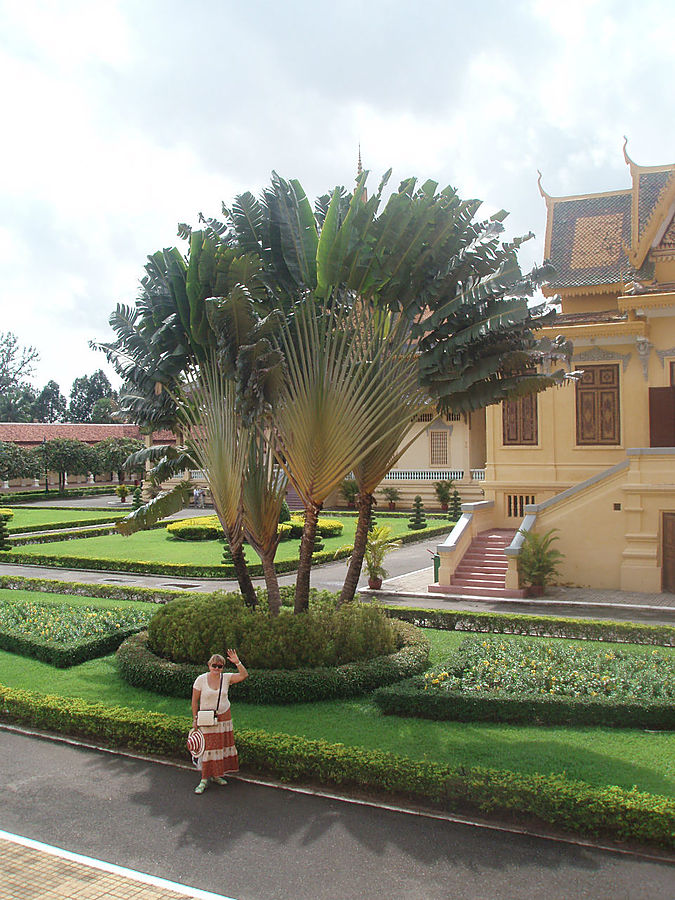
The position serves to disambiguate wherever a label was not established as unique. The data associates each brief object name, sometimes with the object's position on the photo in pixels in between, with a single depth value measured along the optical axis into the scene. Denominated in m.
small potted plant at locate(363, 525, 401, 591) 19.97
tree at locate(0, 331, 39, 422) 83.88
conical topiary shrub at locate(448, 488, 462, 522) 37.18
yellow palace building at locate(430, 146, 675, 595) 18.56
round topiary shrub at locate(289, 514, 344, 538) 31.52
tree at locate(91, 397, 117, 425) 96.43
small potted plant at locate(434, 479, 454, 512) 40.50
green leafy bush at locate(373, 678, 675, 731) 9.37
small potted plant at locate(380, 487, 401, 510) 41.84
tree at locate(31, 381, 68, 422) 108.25
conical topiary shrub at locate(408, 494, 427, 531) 33.78
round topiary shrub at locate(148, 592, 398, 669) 11.18
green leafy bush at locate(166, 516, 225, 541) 32.03
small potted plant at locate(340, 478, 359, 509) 42.03
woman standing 8.12
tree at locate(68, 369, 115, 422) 109.12
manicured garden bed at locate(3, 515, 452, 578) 23.88
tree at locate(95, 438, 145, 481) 61.22
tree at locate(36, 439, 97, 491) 57.81
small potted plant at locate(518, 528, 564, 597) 18.84
